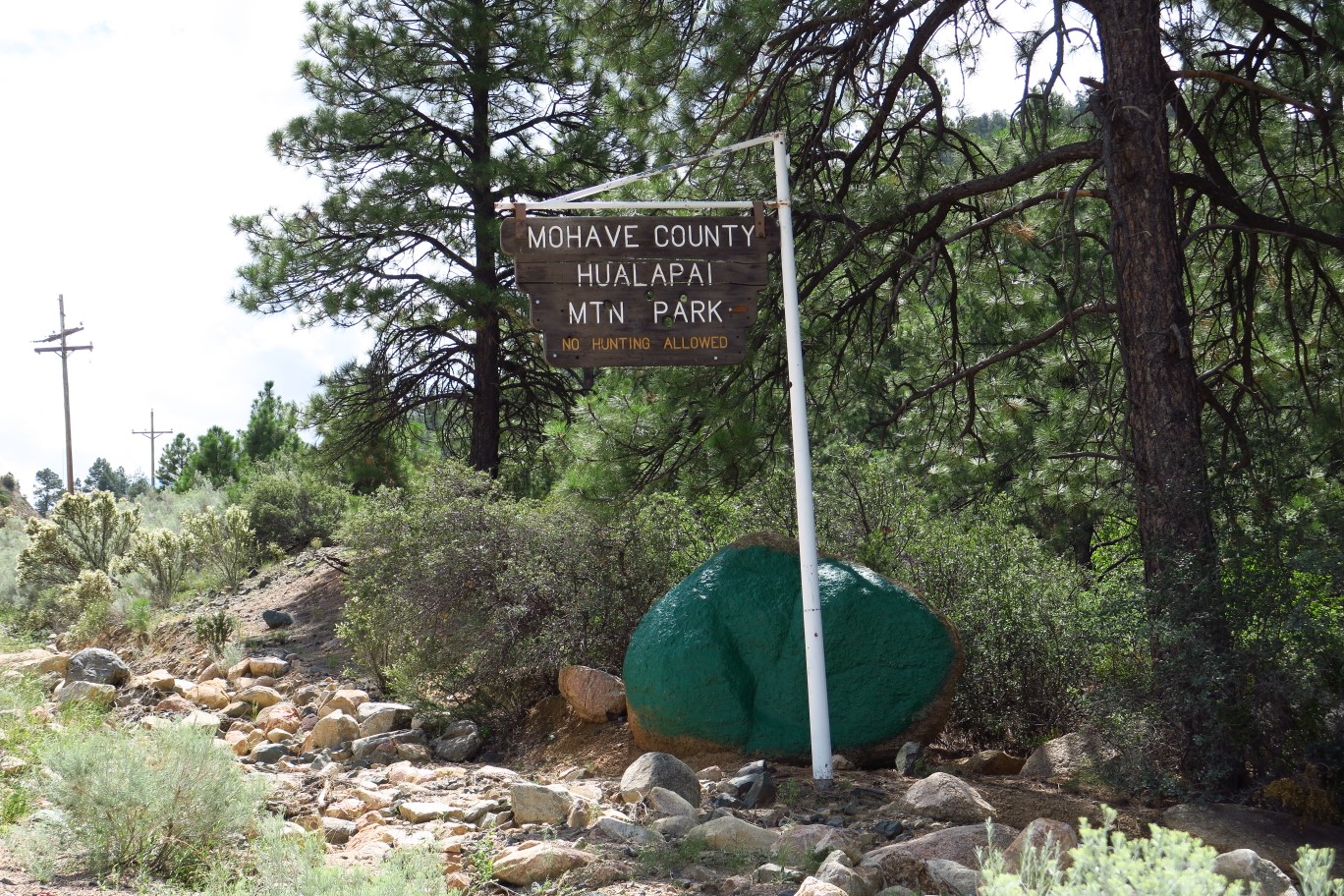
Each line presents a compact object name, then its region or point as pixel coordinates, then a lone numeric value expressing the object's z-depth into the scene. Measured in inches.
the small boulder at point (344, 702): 382.3
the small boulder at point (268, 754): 333.1
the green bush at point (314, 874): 160.9
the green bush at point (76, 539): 800.3
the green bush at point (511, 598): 354.0
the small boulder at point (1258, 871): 168.7
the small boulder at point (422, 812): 235.8
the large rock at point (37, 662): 504.4
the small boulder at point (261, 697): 435.2
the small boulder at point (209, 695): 450.3
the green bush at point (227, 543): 776.9
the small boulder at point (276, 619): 617.3
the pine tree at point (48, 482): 3686.3
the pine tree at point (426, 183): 616.7
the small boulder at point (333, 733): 343.3
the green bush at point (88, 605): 655.8
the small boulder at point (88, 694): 429.1
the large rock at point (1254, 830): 209.0
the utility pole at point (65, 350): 1318.9
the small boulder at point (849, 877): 173.0
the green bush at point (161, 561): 733.9
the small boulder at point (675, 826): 213.0
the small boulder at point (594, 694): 324.8
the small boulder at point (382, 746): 319.6
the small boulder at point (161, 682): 473.7
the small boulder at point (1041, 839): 174.4
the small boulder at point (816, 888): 163.3
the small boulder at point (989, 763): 277.4
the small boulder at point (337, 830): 225.8
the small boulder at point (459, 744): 321.1
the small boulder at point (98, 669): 490.0
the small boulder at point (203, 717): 366.9
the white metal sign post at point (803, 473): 251.3
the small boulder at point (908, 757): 267.3
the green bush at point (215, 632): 558.3
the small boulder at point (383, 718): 348.2
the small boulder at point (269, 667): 508.1
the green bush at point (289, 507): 878.4
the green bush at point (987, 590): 309.4
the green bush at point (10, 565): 802.8
